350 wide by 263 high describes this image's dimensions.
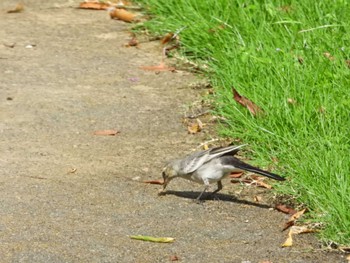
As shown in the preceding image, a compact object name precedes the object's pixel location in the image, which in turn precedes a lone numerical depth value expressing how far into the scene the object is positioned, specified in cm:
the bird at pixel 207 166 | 1362
